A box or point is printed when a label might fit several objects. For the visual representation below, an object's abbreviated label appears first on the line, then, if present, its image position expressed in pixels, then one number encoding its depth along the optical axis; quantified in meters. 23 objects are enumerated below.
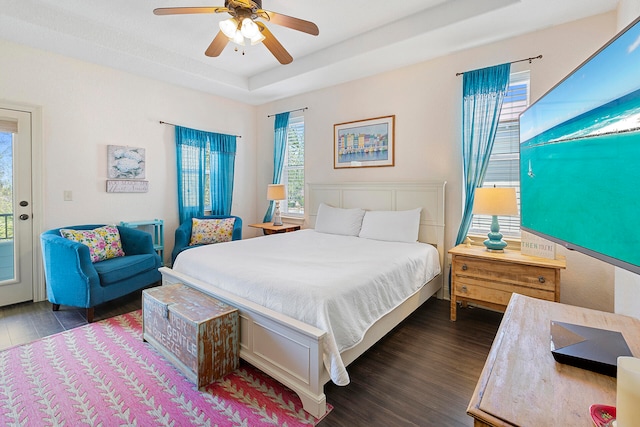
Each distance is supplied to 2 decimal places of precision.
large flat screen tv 0.69
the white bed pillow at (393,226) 3.29
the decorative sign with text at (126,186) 3.76
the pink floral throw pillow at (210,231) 4.21
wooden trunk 1.85
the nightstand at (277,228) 4.52
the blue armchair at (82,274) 2.74
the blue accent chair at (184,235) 4.04
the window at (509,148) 2.96
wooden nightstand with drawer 2.37
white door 3.10
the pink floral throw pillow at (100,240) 3.12
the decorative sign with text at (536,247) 2.49
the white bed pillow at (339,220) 3.74
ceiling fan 2.18
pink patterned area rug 1.64
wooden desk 0.67
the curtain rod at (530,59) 2.79
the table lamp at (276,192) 4.59
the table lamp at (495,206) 2.64
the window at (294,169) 4.88
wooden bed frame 1.65
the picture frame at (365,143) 3.81
